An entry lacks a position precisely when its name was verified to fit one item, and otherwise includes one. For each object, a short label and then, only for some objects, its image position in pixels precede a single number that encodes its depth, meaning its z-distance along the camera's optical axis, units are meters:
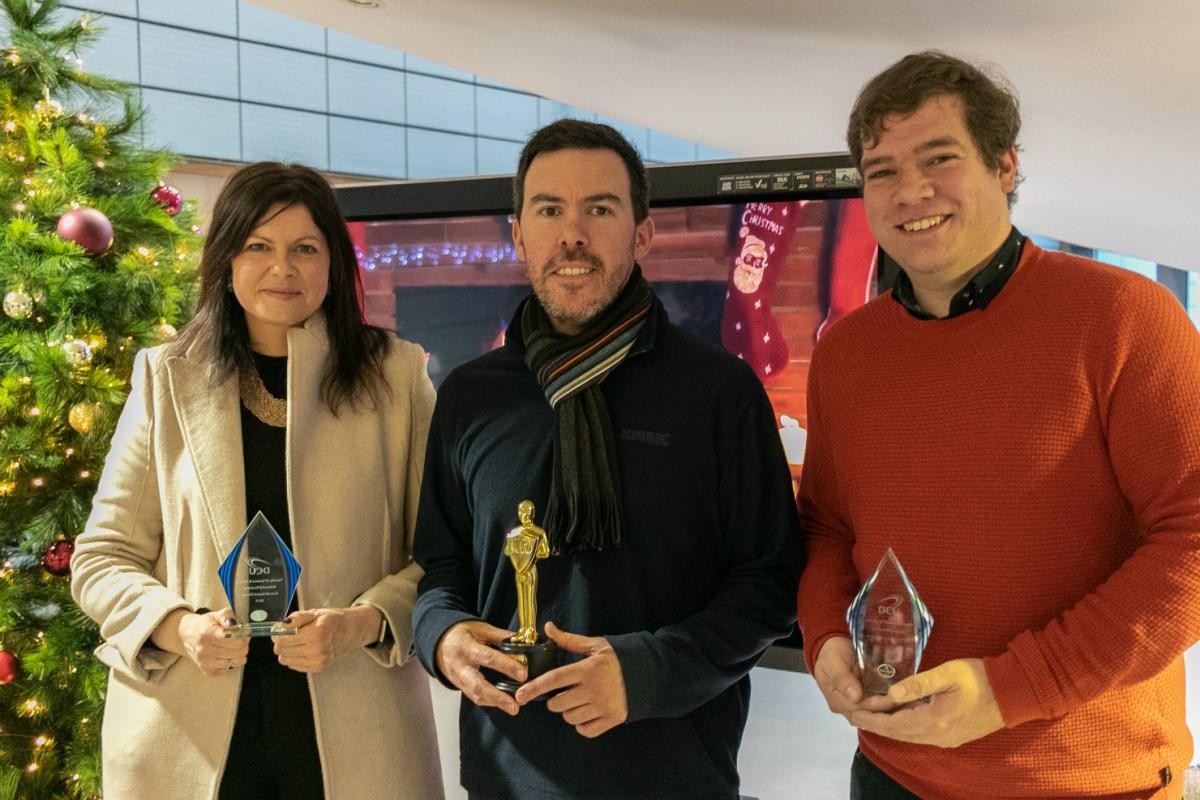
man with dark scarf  1.86
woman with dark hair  2.11
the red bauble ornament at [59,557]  3.23
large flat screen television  2.88
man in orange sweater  1.52
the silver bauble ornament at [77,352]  3.13
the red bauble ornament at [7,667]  3.21
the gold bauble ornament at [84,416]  3.17
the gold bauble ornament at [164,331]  3.35
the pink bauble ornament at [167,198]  3.50
